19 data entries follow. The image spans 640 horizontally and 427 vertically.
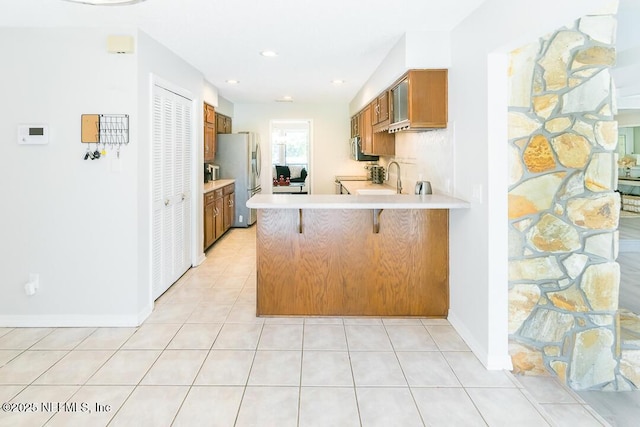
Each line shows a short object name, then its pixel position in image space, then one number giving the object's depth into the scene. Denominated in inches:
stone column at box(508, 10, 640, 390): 102.7
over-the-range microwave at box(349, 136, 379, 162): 268.6
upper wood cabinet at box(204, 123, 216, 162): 238.8
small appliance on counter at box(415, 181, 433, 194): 145.9
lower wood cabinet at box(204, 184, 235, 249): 223.6
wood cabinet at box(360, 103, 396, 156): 220.2
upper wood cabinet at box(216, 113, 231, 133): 279.0
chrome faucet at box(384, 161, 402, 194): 201.7
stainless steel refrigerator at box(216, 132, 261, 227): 287.4
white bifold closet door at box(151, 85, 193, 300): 146.8
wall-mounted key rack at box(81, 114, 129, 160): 124.0
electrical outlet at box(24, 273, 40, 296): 126.5
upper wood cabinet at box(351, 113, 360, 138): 269.7
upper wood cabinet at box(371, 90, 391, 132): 176.9
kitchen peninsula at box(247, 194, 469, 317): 133.1
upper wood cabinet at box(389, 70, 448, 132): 132.5
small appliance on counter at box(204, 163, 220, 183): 266.5
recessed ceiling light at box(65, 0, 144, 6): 74.7
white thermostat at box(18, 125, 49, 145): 123.6
